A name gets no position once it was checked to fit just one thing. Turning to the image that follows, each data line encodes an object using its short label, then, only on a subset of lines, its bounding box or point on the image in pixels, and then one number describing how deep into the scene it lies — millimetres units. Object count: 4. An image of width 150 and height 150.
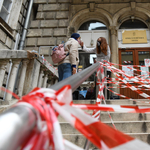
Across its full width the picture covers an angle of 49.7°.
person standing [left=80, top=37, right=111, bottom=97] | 4120
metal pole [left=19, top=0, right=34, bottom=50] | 7543
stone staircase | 2062
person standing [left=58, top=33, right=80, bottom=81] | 3023
